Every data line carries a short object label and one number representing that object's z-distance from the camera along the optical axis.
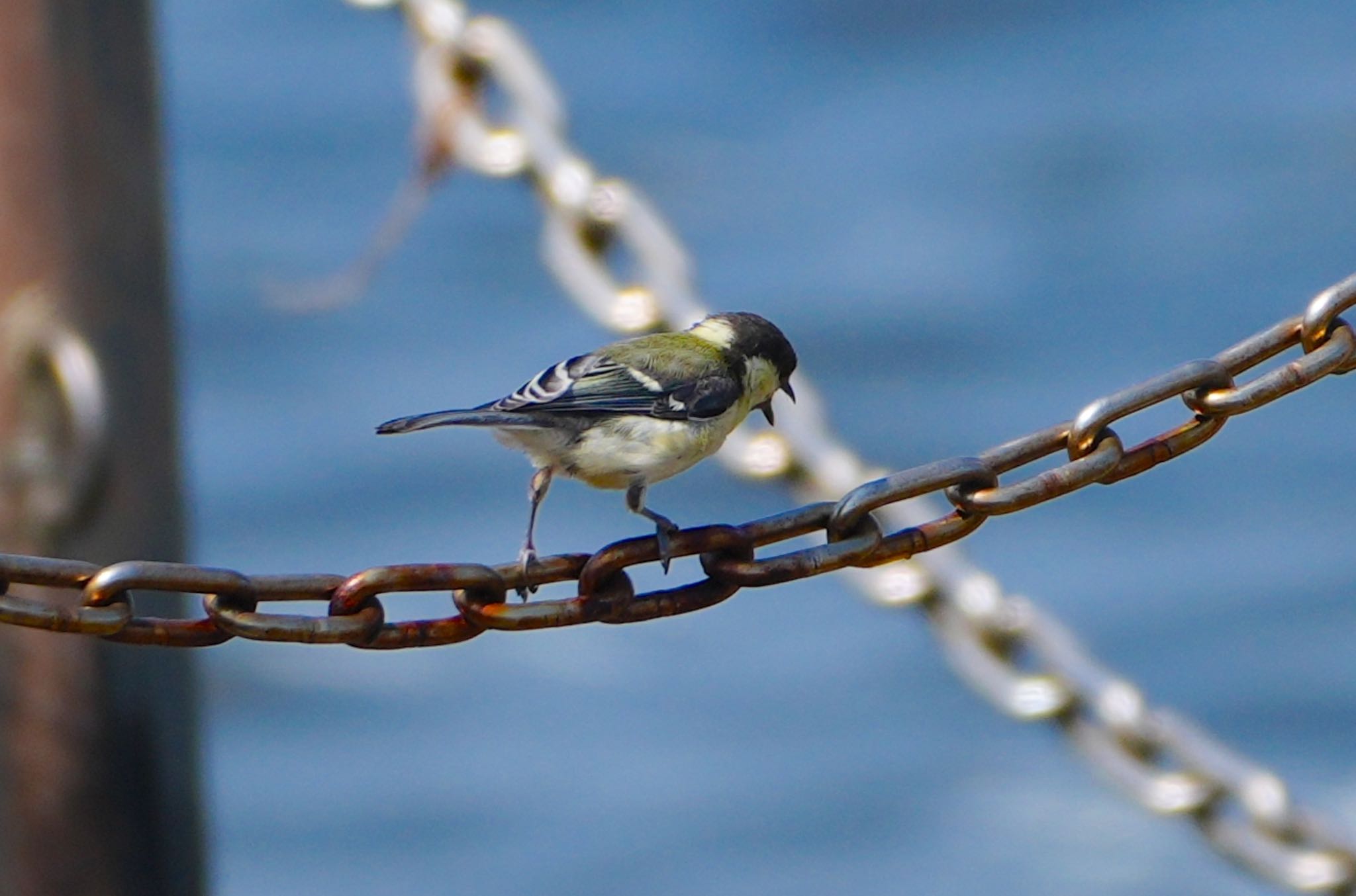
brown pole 5.15
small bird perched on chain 4.83
